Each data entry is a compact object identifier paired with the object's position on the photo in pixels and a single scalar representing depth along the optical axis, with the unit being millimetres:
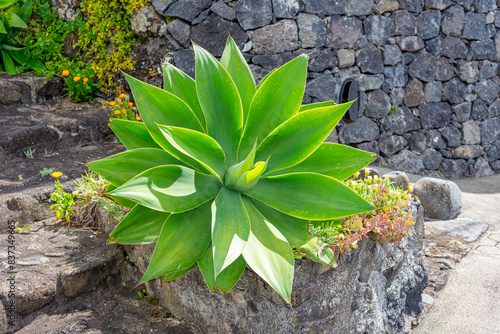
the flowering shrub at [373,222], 1494
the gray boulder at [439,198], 3711
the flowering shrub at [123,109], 3484
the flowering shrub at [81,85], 4027
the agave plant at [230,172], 1221
